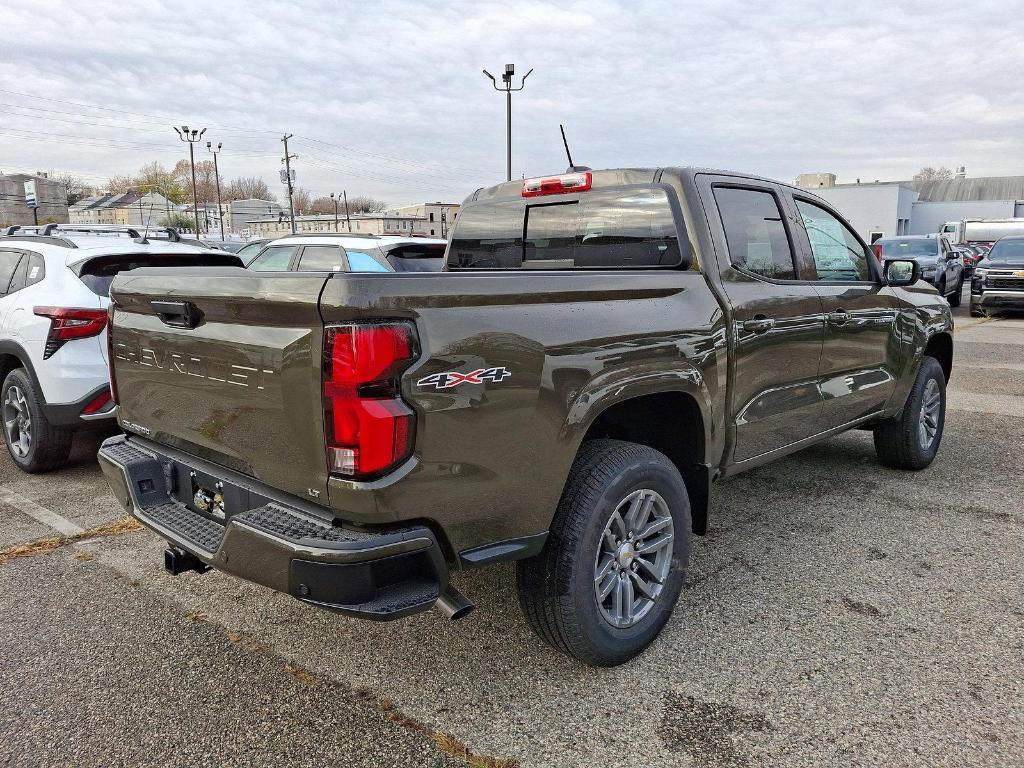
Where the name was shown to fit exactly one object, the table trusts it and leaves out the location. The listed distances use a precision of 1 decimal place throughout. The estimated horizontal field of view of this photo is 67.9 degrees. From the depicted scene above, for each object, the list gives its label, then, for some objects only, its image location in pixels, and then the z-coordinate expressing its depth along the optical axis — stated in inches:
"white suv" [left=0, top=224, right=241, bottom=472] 190.5
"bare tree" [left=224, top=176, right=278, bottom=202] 5027.1
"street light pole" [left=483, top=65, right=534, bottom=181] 745.6
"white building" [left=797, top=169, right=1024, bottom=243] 2239.2
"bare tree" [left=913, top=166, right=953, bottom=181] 4961.6
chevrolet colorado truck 85.0
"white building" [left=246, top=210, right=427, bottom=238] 3818.9
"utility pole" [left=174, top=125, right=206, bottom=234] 1765.5
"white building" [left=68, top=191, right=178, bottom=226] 3843.5
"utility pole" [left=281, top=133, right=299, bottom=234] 1892.1
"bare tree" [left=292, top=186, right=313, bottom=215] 5181.6
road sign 2079.1
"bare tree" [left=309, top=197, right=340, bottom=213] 5186.0
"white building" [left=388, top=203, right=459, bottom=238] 3540.8
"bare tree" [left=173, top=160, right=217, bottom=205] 4318.4
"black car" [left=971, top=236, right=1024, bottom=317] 649.0
